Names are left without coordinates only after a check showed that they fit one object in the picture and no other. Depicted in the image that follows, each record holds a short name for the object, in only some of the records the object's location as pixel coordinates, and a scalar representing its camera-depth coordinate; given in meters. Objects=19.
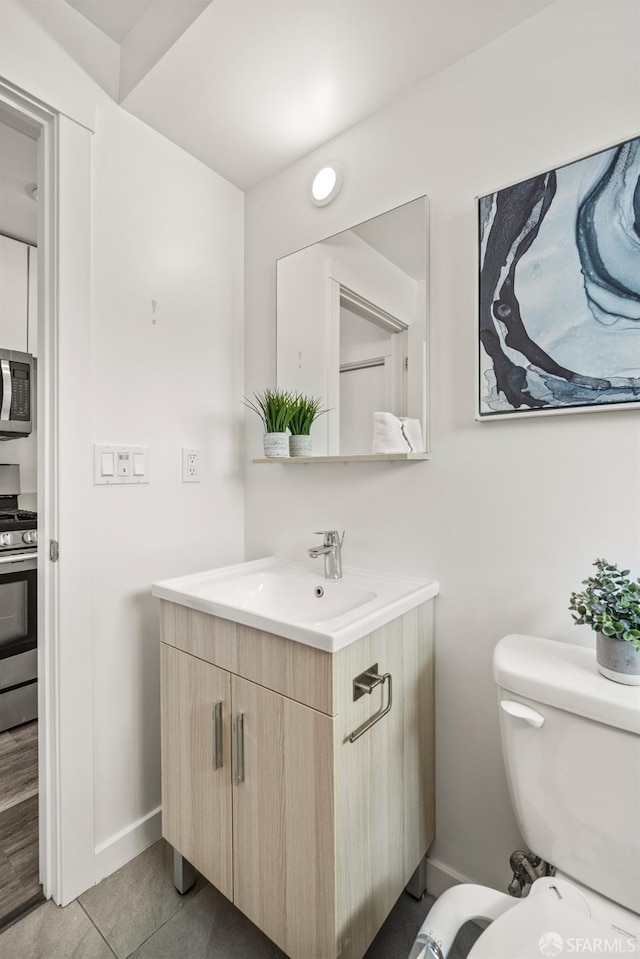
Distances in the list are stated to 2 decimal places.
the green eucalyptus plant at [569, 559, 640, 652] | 0.80
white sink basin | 0.93
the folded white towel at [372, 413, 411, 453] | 1.27
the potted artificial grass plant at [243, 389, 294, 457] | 1.49
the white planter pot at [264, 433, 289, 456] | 1.49
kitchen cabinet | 2.32
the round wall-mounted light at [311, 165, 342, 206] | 1.47
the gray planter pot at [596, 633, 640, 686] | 0.81
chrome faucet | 1.36
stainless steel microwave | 2.21
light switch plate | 1.30
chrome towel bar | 0.94
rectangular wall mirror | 1.28
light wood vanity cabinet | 0.90
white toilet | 0.71
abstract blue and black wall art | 0.95
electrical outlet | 1.56
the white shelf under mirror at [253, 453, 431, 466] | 1.23
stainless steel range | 2.04
